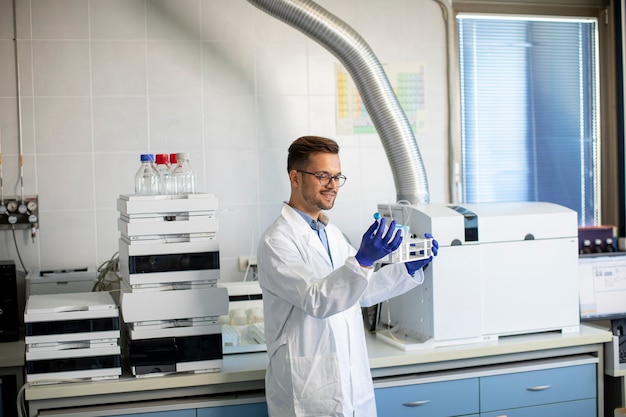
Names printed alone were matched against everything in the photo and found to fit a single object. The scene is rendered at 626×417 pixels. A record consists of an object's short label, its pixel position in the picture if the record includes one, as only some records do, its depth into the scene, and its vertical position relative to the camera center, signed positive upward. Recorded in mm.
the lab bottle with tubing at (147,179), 2502 +99
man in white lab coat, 2062 -293
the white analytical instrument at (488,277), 2715 -317
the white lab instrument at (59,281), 3092 -324
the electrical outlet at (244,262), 3595 -296
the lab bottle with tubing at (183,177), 2473 +107
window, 4012 +503
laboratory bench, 2361 -668
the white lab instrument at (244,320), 2707 -481
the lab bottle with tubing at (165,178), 2590 +104
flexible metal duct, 3182 +554
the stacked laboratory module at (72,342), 2330 -448
